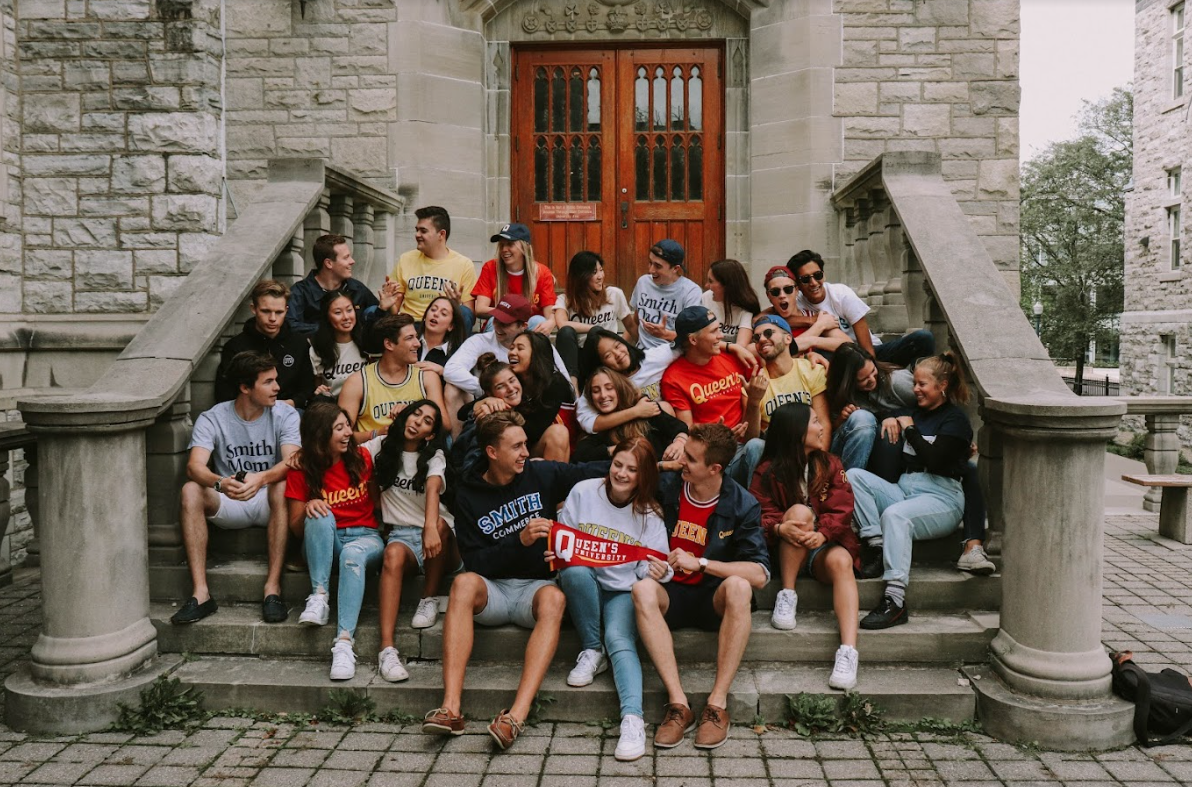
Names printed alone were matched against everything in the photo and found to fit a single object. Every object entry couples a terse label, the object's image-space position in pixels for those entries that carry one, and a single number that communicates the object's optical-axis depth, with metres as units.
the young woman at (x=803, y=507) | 4.64
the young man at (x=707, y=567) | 4.24
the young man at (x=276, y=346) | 5.45
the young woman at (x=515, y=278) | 6.72
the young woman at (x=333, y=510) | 4.67
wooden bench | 8.42
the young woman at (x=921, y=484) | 4.71
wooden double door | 9.59
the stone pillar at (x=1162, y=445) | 9.52
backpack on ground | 4.12
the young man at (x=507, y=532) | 4.37
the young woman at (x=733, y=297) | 6.43
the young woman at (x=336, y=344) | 5.93
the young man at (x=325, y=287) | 5.96
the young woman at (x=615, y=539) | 4.36
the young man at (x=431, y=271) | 6.86
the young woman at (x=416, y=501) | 4.68
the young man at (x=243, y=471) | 4.90
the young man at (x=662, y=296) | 6.54
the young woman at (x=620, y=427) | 5.19
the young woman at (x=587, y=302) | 6.61
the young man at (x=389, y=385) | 5.44
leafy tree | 35.84
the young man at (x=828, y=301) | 6.33
